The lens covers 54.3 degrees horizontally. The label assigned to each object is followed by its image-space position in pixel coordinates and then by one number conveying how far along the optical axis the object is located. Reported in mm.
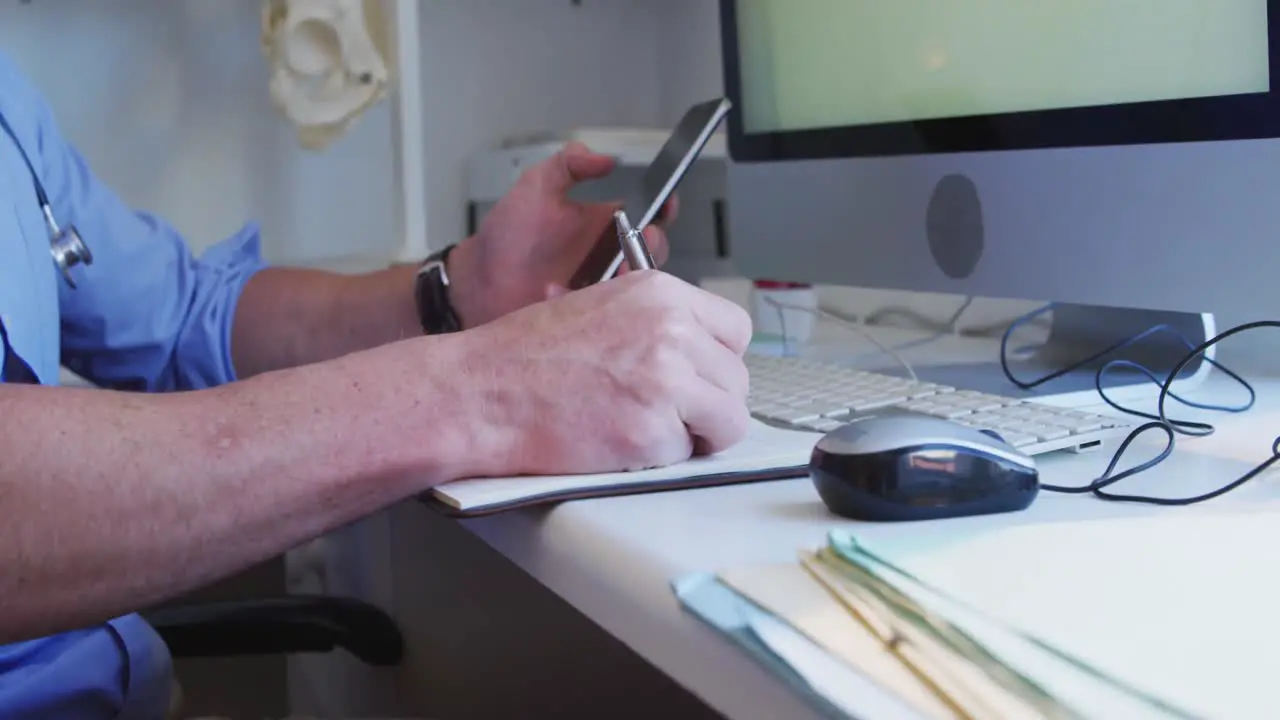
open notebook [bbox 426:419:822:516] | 480
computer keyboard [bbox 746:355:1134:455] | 566
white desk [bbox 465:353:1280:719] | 345
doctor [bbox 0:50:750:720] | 479
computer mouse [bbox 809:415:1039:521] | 434
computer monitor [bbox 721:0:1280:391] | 620
